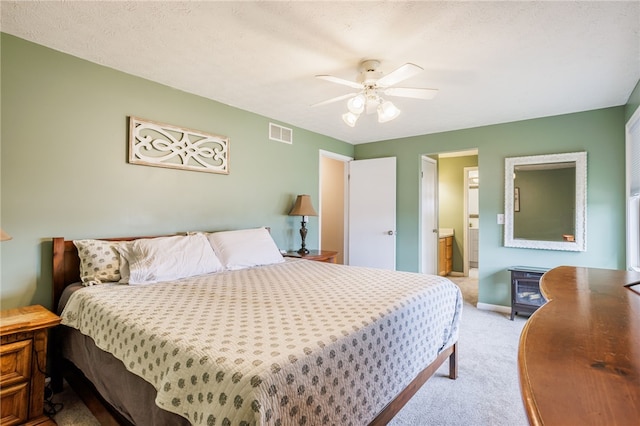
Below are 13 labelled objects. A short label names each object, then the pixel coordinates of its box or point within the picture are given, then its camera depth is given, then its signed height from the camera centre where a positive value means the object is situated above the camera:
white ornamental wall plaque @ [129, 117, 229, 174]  2.66 +0.60
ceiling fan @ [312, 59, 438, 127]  2.24 +0.93
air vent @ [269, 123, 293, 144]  3.89 +1.01
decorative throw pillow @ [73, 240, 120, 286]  2.16 -0.35
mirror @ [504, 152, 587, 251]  3.50 +0.18
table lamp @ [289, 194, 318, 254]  3.88 +0.04
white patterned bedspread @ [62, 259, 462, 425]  1.03 -0.52
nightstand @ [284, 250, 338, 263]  3.64 -0.49
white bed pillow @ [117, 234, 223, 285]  2.19 -0.35
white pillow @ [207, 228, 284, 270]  2.77 -0.33
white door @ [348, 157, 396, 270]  4.76 +0.03
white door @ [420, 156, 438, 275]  4.82 +0.00
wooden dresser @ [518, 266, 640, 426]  0.53 -0.32
